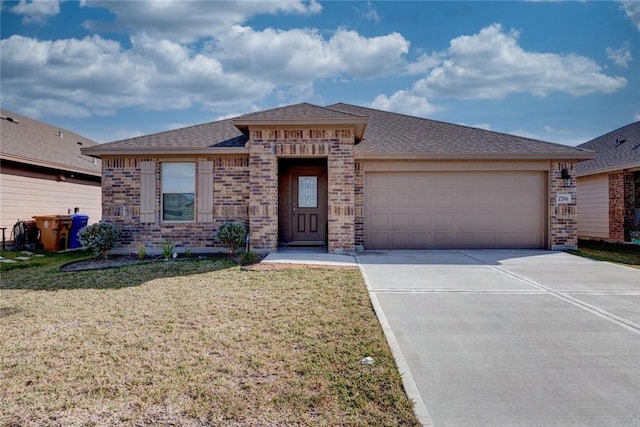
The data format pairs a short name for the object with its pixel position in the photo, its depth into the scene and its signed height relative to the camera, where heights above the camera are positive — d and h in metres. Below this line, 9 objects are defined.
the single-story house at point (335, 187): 9.30 +0.67
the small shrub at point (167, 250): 9.04 -0.96
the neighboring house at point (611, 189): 12.04 +0.81
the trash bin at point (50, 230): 10.99 -0.59
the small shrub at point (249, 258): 8.18 -1.07
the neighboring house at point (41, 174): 10.95 +1.23
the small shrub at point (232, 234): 9.05 -0.57
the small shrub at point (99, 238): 8.98 -0.68
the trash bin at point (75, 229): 11.70 -0.60
